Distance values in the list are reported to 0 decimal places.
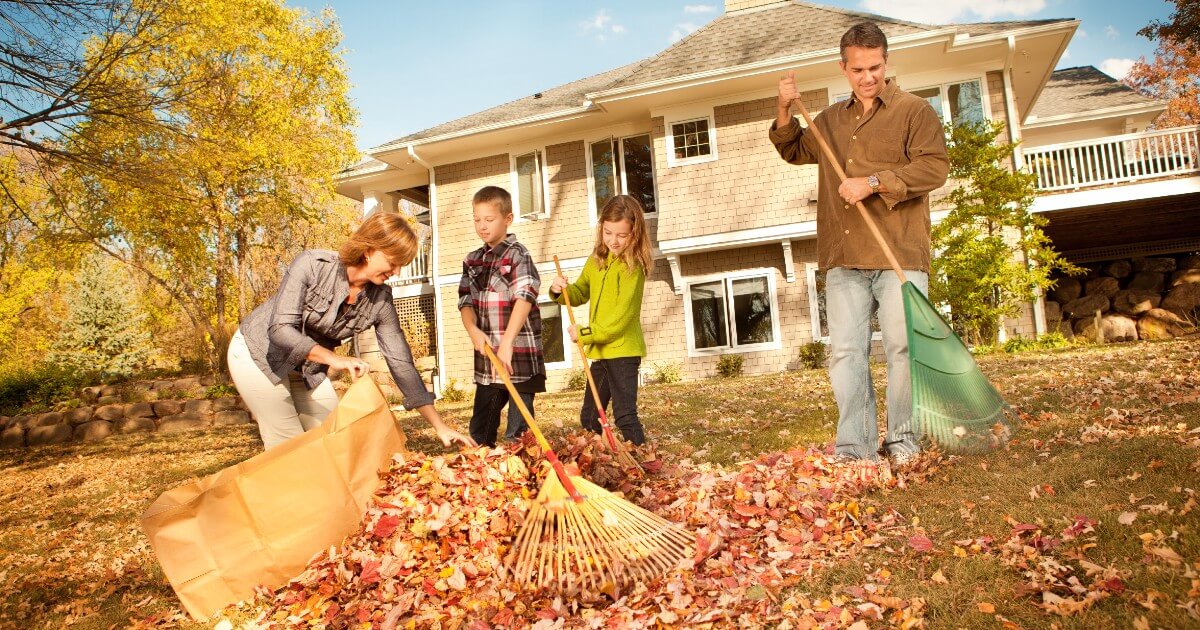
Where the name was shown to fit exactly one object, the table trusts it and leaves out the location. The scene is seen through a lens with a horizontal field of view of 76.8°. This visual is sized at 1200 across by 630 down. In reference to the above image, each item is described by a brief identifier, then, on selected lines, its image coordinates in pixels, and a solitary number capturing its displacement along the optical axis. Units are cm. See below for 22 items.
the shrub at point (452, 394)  1568
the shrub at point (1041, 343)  1203
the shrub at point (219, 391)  1377
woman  334
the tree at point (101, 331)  1638
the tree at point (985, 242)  1178
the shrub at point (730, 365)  1445
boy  434
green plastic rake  352
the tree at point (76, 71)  603
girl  462
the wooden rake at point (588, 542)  275
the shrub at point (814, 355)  1386
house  1359
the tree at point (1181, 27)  2081
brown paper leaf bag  297
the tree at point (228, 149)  788
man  368
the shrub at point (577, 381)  1525
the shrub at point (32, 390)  1397
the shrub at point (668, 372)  1470
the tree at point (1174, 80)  2550
